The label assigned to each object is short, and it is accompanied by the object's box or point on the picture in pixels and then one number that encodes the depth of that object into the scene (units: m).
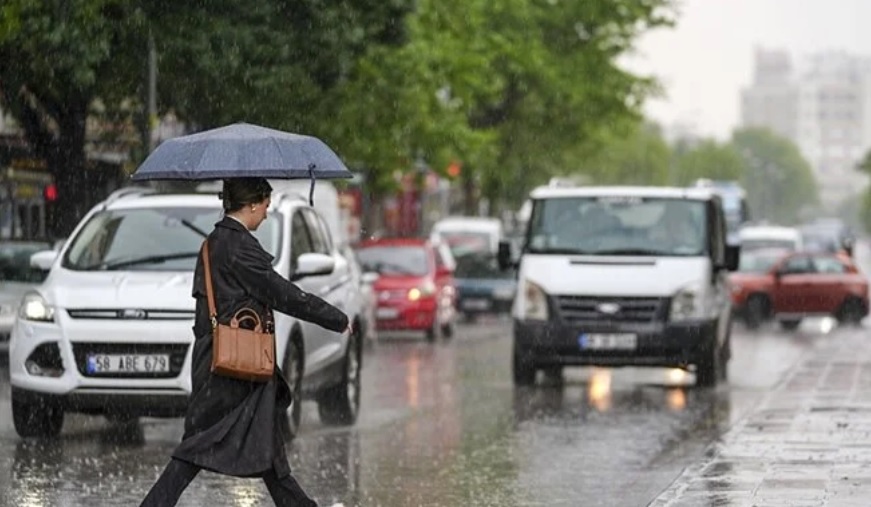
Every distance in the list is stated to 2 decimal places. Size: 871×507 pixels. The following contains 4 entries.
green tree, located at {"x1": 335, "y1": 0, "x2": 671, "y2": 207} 39.78
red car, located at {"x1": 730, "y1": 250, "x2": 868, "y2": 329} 44.16
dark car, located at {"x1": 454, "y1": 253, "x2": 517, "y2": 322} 46.75
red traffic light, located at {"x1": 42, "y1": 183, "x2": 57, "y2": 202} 33.54
